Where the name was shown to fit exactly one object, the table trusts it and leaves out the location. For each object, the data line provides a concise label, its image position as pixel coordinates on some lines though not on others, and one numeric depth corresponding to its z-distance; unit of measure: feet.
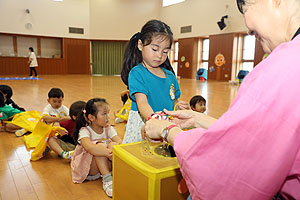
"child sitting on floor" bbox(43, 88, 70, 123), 10.32
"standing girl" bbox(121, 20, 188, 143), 5.40
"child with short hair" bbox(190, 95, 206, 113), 10.68
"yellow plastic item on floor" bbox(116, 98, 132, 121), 12.66
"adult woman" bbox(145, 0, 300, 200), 1.87
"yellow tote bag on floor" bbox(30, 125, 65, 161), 7.93
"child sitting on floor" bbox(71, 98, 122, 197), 6.57
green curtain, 56.03
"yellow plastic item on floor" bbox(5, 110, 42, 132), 10.70
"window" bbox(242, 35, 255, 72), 40.32
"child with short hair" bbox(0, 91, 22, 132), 11.04
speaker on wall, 40.85
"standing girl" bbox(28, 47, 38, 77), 41.86
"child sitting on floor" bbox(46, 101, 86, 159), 8.20
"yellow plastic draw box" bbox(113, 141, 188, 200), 3.30
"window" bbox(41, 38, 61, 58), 50.55
